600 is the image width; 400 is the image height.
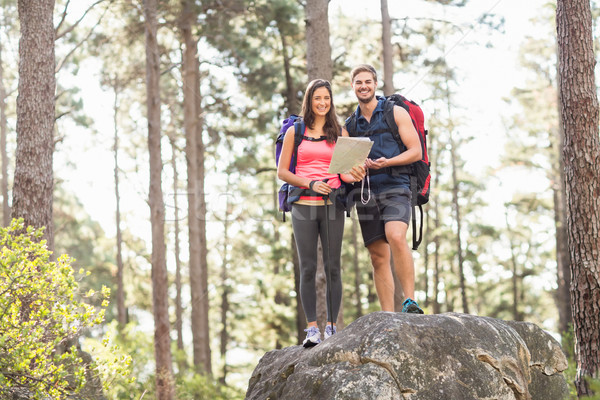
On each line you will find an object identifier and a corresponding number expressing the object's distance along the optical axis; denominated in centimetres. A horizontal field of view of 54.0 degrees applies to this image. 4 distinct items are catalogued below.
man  479
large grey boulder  390
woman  482
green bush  468
